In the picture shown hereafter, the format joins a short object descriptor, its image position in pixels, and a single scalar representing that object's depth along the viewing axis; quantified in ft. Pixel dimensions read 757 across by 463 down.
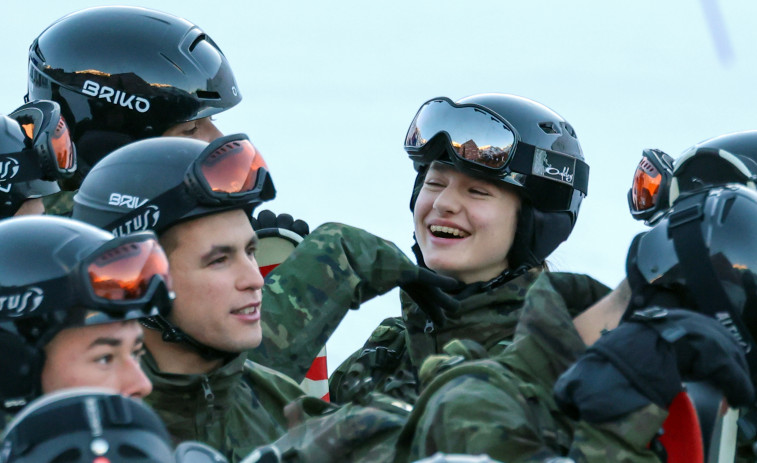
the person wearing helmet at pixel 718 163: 37.96
